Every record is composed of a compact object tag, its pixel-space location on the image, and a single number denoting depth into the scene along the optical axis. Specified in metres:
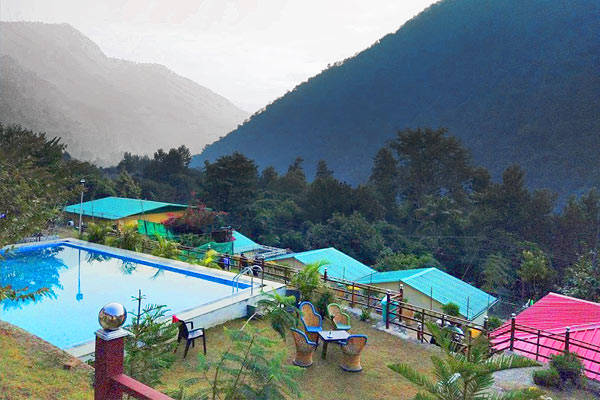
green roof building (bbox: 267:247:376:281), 20.03
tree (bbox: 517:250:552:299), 27.42
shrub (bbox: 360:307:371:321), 10.21
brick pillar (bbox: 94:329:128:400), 2.93
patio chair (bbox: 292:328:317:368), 7.30
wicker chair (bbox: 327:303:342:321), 8.78
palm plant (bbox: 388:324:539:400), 4.03
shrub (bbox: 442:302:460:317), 12.53
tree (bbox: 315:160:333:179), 60.94
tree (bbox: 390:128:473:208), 55.00
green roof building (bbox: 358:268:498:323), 17.03
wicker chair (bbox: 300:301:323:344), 8.26
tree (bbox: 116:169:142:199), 41.94
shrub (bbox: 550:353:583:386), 7.75
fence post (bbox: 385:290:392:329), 9.76
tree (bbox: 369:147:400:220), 52.22
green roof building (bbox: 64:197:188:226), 28.18
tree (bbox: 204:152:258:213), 40.03
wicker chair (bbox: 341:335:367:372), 7.36
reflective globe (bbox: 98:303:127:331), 2.90
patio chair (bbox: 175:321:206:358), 7.60
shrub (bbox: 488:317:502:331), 13.93
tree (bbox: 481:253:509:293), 29.02
